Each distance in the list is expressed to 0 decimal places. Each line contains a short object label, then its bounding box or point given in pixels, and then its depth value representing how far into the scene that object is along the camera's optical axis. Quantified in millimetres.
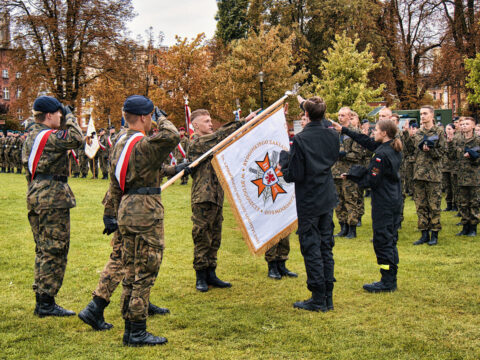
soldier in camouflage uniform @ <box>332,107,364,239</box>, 10008
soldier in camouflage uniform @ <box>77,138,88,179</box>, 25141
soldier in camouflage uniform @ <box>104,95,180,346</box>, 4500
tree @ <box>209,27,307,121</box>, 28422
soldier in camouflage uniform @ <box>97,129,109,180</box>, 24752
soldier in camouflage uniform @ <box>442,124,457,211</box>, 13258
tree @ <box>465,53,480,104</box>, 23186
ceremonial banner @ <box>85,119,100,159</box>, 21331
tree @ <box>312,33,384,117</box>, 27844
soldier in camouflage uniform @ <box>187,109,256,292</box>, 6430
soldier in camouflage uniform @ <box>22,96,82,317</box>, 5320
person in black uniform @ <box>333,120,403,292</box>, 6207
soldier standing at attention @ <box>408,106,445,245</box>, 9047
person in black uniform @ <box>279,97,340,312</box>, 5465
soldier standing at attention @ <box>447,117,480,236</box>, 9930
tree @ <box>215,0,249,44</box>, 45581
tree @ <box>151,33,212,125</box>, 32969
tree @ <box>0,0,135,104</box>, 32688
